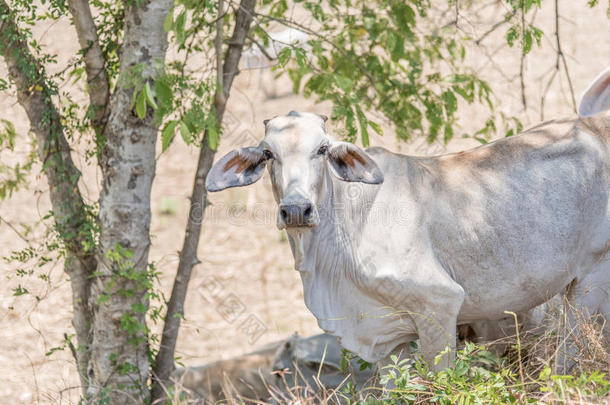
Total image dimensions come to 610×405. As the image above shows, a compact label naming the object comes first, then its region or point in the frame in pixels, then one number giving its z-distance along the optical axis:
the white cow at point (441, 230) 7.52
